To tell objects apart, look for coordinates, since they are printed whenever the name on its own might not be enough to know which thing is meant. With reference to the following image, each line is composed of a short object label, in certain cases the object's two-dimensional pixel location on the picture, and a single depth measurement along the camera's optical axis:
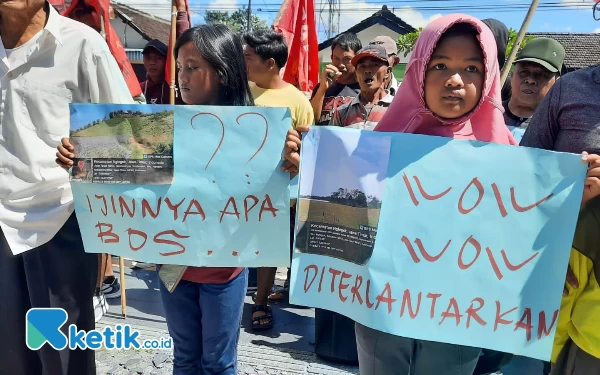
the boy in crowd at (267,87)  2.95
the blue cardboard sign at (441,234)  1.34
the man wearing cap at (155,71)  4.23
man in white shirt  1.87
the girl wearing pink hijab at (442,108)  1.41
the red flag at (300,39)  4.09
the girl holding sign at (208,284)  1.80
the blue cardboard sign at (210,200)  1.65
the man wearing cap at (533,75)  2.73
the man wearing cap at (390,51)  3.15
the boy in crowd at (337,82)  3.41
